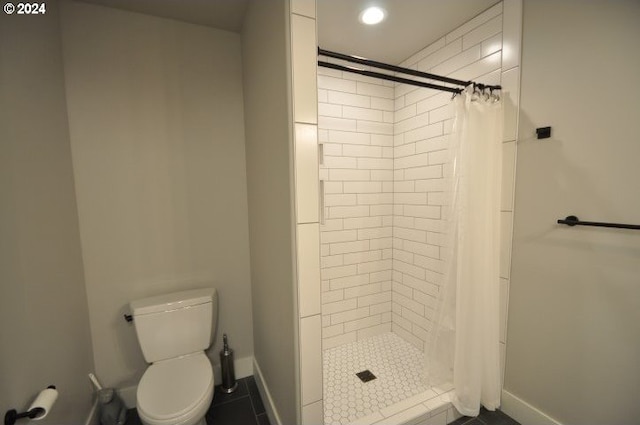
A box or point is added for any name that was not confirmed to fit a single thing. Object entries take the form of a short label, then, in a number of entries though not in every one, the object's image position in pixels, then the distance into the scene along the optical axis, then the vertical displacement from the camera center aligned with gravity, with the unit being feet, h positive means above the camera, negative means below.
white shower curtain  4.87 -1.11
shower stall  5.96 -0.83
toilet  4.11 -3.30
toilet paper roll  2.78 -2.31
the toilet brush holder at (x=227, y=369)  6.02 -4.14
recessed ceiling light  5.15 +3.60
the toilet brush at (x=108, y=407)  5.00 -4.17
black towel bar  3.43 -0.55
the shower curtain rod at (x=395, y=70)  3.69 +1.90
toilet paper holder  2.60 -2.27
